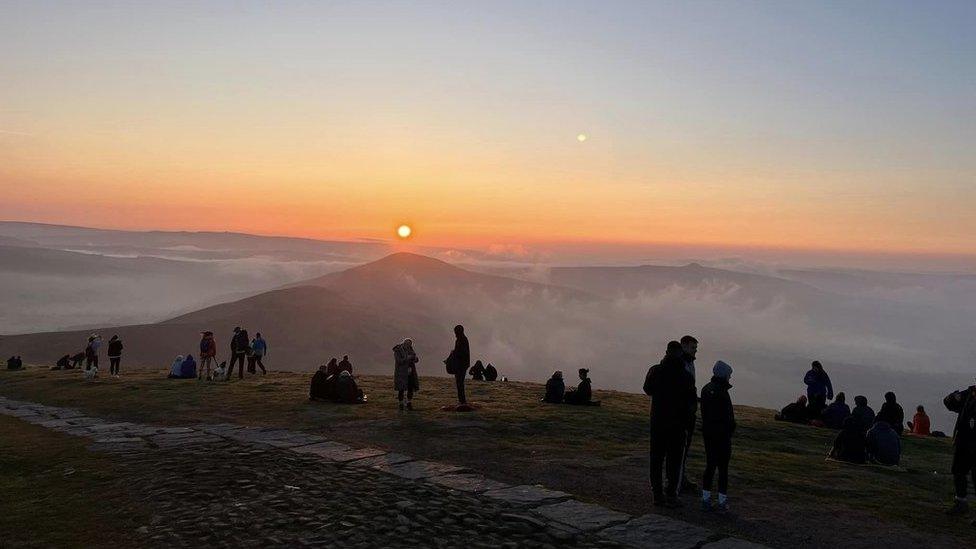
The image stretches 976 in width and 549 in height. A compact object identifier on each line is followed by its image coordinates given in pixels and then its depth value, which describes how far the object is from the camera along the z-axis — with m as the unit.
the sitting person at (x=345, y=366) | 22.16
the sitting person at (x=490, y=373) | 29.67
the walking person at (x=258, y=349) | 26.72
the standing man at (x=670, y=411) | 8.95
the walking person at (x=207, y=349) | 23.81
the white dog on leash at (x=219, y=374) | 23.95
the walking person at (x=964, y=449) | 9.33
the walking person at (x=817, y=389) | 19.84
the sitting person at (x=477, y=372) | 29.96
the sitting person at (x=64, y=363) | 29.68
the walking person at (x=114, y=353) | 25.39
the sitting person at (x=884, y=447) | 13.23
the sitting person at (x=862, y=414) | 13.84
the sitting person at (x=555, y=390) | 19.80
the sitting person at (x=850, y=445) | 13.18
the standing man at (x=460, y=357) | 16.31
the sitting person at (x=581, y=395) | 19.94
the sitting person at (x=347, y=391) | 18.31
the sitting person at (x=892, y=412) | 17.11
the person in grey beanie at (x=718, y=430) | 8.77
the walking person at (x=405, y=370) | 16.44
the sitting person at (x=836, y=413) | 18.58
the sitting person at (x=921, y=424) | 20.78
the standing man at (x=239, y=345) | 24.09
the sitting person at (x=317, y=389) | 18.61
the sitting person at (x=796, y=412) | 19.58
